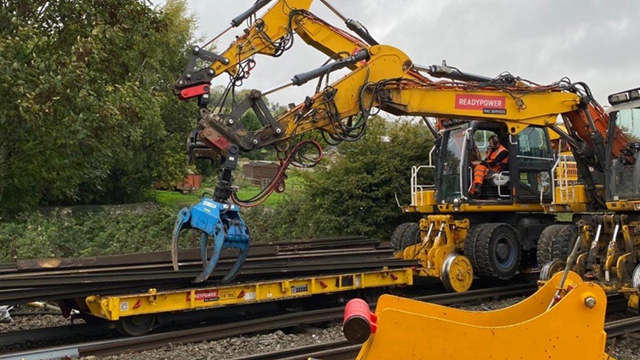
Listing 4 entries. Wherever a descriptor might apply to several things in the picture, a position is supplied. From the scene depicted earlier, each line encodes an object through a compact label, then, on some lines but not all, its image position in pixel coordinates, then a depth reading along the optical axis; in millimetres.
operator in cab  10734
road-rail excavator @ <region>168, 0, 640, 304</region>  7496
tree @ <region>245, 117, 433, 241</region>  15461
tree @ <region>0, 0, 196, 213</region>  11094
